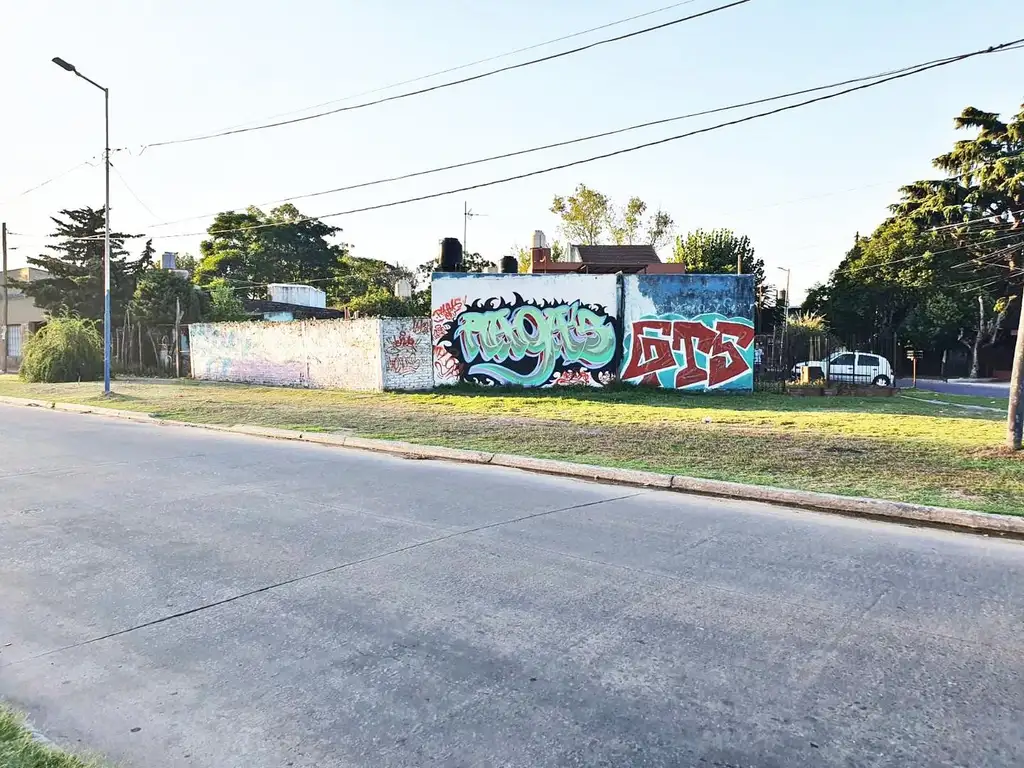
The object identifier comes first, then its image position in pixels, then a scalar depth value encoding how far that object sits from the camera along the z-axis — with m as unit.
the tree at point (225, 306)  34.34
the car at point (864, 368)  27.78
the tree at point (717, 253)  35.38
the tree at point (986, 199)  34.12
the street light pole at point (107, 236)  20.27
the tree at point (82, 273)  34.53
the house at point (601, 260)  29.67
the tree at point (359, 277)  53.69
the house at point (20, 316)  37.66
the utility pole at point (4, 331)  34.53
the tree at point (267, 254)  56.34
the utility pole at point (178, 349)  29.27
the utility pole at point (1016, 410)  9.37
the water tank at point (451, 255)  22.70
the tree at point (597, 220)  52.41
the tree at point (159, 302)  31.23
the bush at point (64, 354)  26.61
